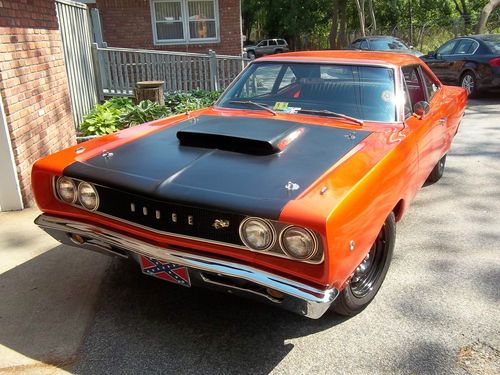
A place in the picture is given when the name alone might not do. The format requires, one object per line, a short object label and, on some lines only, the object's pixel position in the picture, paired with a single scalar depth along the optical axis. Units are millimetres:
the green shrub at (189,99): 8719
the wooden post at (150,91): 8242
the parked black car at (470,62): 10578
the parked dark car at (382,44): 15656
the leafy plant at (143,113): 7426
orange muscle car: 2297
